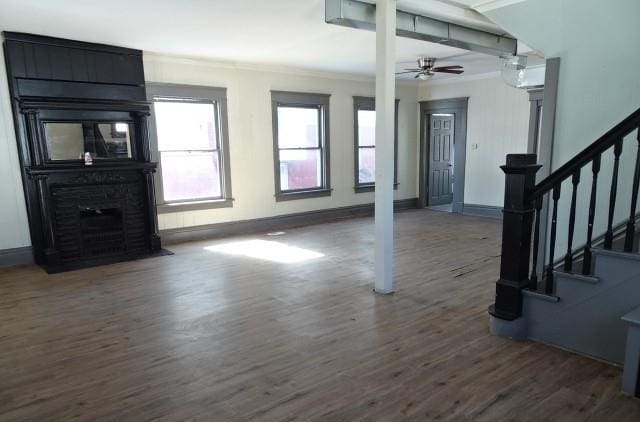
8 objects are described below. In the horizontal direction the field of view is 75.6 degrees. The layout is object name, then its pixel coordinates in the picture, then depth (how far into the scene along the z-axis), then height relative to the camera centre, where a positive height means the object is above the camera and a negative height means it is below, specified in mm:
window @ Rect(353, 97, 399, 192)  8102 +13
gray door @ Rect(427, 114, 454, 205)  9094 -354
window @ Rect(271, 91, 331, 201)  7133 -6
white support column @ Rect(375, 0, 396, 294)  3527 +29
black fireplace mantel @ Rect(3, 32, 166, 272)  4758 -7
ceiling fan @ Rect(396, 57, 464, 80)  6086 +1088
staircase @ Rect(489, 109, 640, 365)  2471 -888
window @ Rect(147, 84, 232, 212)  5949 +0
